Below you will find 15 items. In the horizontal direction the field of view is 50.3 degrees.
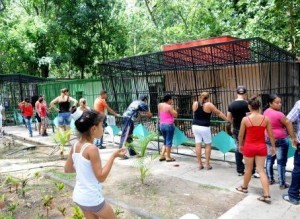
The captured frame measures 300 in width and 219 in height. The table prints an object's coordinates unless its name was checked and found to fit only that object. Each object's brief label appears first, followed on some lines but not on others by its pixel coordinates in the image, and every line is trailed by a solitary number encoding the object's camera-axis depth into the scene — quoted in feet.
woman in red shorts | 15.47
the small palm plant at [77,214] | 14.16
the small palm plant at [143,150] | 19.42
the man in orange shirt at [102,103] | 29.91
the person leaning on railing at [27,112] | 40.60
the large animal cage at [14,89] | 54.08
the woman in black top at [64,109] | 33.55
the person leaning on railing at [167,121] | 23.63
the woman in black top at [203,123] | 20.89
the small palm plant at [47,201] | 16.56
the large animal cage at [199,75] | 34.45
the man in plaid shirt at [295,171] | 15.16
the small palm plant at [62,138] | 27.50
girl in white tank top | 9.32
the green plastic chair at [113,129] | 32.10
